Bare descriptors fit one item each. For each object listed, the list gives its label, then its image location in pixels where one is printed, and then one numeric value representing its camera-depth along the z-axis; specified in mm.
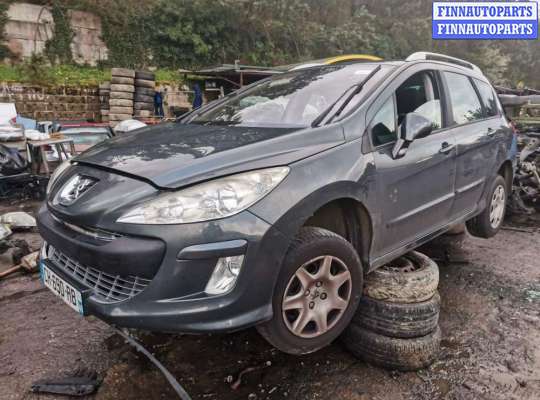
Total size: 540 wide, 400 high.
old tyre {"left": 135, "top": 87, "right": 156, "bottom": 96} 12828
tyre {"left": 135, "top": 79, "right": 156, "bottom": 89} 12867
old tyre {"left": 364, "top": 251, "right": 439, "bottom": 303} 2297
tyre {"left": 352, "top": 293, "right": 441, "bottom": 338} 2260
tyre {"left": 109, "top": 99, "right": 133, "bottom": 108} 12602
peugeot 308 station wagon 1660
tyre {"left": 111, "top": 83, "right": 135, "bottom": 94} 12625
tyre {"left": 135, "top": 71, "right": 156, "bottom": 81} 12930
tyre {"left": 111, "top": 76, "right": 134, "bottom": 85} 12648
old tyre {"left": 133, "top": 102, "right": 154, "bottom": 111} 12773
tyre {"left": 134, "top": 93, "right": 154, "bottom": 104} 12805
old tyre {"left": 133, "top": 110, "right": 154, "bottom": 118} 12534
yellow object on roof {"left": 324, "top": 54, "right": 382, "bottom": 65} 8900
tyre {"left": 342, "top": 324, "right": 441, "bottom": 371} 2225
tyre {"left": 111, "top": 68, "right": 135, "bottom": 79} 12641
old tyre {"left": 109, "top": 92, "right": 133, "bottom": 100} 12641
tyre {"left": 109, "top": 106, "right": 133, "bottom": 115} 12609
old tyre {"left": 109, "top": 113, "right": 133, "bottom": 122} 12602
